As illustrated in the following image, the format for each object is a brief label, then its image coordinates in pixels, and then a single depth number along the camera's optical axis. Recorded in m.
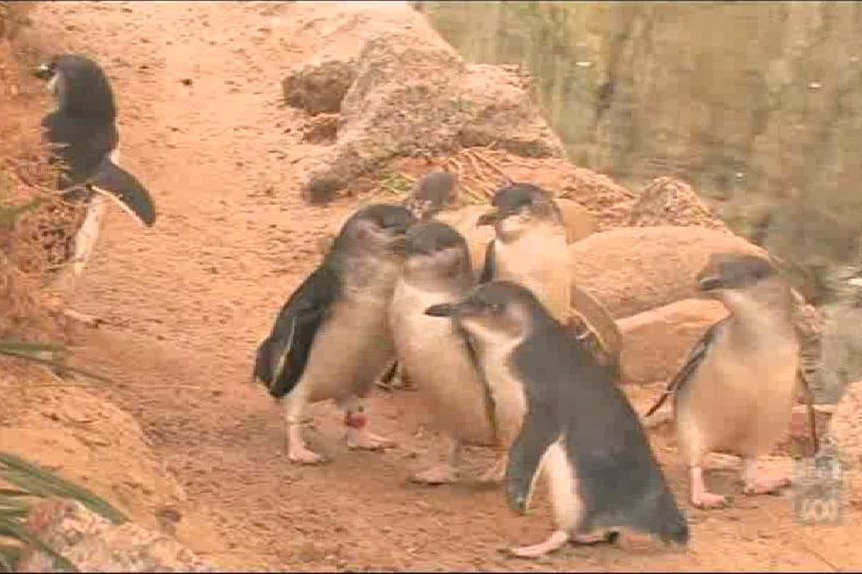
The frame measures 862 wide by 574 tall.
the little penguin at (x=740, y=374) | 11.08
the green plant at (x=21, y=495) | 8.91
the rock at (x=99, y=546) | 7.88
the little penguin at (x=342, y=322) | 11.96
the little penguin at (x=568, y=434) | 9.63
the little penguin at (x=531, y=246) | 12.37
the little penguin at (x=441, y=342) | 11.40
